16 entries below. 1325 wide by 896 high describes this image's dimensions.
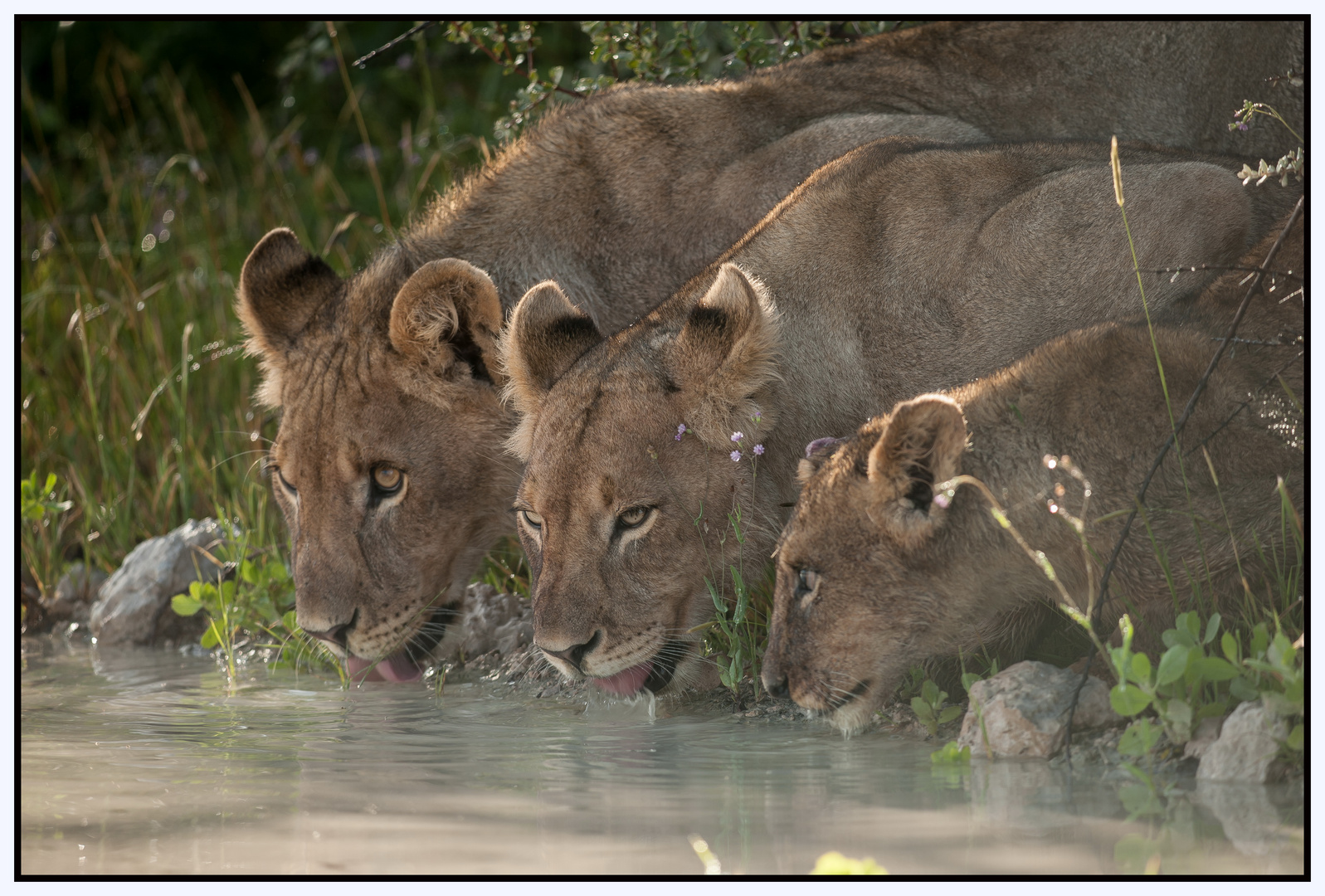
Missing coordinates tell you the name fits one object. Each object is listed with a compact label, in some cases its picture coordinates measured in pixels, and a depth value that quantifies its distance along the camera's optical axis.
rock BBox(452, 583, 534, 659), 11.92
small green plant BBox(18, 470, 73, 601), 14.19
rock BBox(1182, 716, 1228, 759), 7.60
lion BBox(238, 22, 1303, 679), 10.71
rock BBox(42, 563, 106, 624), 14.52
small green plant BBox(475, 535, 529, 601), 12.37
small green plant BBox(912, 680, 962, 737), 8.71
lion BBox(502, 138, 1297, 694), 9.27
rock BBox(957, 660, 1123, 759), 7.93
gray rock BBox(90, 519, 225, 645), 13.53
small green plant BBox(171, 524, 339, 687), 12.02
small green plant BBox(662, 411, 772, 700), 9.30
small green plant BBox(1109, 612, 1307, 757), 7.44
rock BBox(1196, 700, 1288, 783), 7.13
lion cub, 8.20
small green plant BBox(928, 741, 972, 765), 7.97
